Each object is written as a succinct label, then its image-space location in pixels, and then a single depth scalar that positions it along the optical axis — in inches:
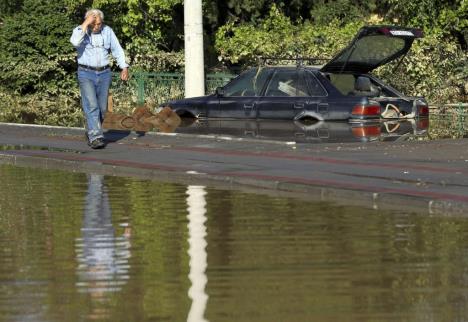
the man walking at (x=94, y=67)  816.9
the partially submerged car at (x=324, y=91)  1014.4
